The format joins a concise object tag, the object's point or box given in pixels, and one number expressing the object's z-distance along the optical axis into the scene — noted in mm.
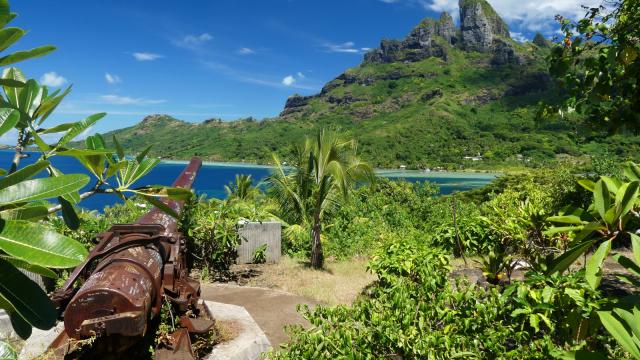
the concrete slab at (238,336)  4773
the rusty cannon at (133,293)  2959
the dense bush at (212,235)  9148
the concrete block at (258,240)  10211
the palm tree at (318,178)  10234
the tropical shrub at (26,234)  669
